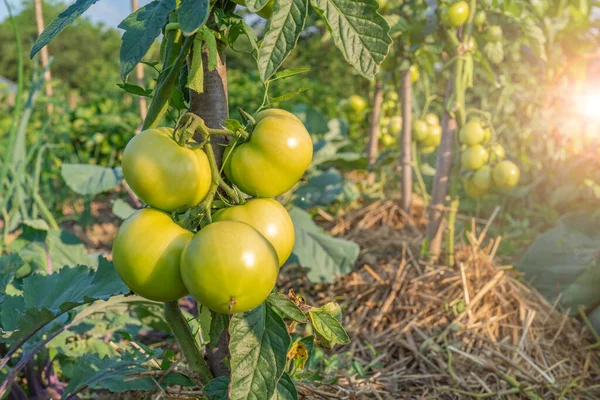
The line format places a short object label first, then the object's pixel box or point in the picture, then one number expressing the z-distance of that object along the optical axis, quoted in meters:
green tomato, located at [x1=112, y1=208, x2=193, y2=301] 0.67
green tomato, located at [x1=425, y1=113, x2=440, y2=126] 2.32
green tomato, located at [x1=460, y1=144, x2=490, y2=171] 1.79
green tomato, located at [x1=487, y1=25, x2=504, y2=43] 1.82
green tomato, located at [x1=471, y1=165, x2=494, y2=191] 1.81
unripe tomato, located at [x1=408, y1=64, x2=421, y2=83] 2.40
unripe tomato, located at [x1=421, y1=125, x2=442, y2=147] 2.28
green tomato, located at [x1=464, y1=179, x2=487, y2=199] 1.88
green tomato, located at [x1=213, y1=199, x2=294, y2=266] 0.72
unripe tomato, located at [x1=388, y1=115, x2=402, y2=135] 2.69
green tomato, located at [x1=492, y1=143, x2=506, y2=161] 1.84
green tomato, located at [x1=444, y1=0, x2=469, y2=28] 1.65
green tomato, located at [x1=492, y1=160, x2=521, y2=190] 1.74
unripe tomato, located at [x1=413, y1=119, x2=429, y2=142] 2.26
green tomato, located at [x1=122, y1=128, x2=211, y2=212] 0.68
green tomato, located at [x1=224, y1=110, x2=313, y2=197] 0.73
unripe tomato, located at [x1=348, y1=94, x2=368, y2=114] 2.92
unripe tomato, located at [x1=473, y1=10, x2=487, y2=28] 1.77
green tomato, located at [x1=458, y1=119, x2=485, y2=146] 1.76
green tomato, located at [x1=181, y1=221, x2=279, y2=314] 0.64
